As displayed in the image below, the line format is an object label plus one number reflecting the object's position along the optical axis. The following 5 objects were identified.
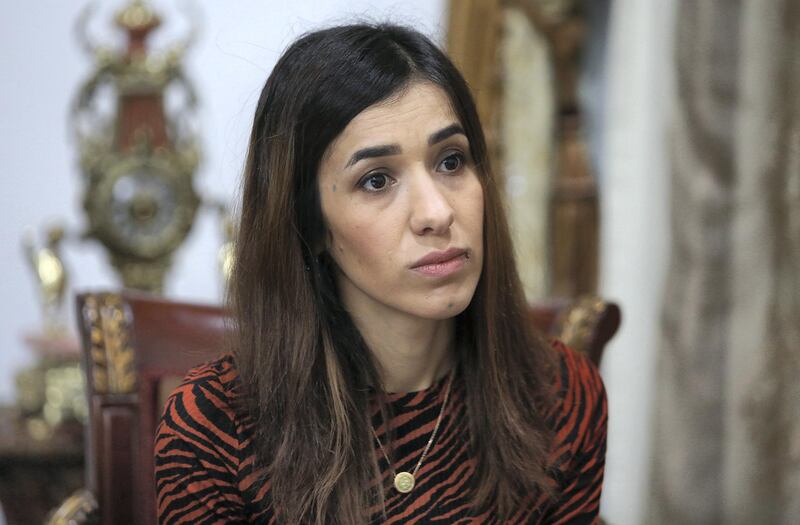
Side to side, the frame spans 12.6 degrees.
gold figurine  3.63
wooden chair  3.02
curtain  3.11
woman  2.79
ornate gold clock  3.69
